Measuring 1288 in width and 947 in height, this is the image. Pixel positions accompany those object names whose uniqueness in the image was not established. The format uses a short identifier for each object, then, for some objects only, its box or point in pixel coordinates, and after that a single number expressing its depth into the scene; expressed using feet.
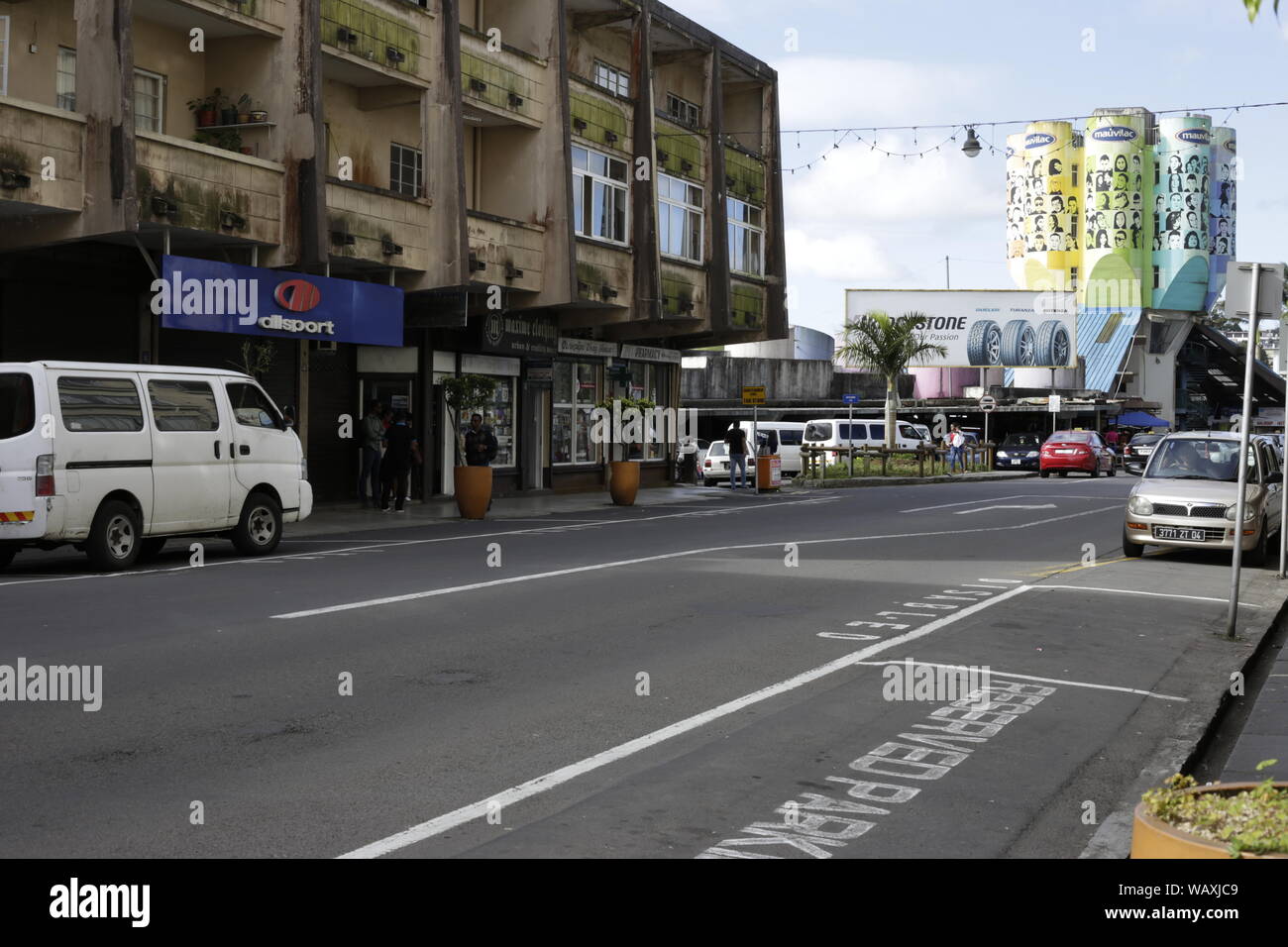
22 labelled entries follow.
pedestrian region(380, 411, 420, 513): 81.61
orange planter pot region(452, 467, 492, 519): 79.56
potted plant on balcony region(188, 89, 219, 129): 75.15
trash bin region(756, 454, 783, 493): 120.98
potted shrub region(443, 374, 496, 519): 79.66
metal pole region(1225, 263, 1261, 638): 39.22
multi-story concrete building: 65.87
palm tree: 169.99
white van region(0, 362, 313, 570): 46.85
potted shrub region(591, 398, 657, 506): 117.35
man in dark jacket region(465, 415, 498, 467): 90.17
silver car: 58.29
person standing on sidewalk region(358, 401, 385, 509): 85.05
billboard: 248.11
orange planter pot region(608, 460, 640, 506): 97.35
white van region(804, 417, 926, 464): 155.02
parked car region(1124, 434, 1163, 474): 175.73
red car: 167.63
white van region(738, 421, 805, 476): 151.02
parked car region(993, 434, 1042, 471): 187.73
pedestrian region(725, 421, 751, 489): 121.39
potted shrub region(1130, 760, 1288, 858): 12.01
